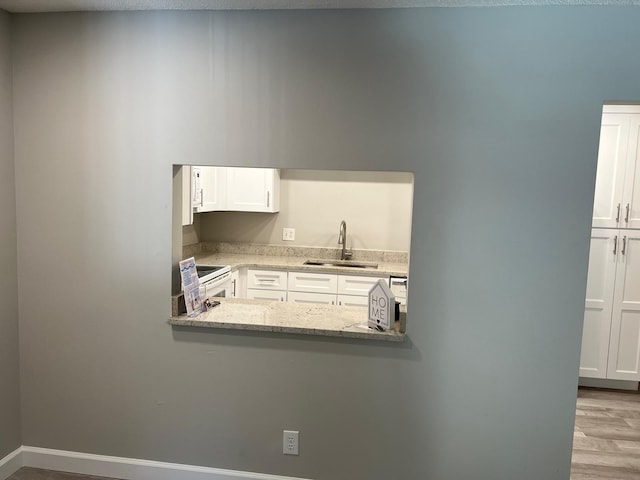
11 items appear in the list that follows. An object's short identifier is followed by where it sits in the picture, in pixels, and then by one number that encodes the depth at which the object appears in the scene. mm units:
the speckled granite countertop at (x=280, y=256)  4047
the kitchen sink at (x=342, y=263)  4270
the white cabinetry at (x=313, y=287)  3959
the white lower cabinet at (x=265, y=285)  4023
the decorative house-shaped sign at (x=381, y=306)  2348
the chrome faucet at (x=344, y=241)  4469
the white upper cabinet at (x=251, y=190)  4273
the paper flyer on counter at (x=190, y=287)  2491
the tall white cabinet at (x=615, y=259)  3693
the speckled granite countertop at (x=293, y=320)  2363
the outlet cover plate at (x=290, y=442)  2443
